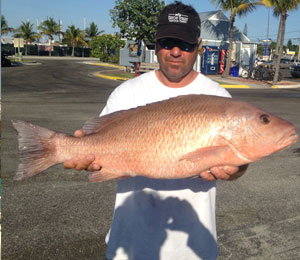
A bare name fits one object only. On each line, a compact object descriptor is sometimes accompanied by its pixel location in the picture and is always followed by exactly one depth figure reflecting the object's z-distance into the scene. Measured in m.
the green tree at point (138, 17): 27.00
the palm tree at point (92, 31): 73.44
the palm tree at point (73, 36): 67.44
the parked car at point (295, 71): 33.84
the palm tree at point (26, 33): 64.81
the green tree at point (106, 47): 45.01
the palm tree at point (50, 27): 69.00
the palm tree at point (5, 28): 64.81
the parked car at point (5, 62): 30.64
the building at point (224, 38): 29.39
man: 2.21
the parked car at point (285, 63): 55.78
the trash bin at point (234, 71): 29.45
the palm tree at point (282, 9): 22.00
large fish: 1.91
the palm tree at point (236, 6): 23.89
